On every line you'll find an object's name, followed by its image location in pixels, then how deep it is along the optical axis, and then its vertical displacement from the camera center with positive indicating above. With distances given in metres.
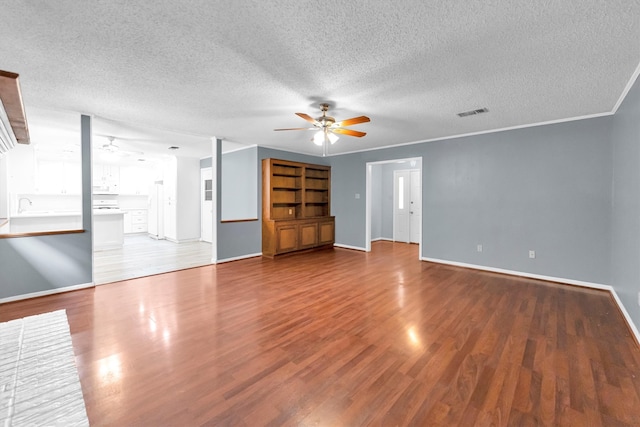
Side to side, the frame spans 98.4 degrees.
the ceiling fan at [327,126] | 3.34 +1.04
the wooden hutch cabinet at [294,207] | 6.09 +0.03
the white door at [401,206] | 8.01 +0.07
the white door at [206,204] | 7.91 +0.11
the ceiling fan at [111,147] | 5.50 +1.31
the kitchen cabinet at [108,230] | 6.39 -0.52
